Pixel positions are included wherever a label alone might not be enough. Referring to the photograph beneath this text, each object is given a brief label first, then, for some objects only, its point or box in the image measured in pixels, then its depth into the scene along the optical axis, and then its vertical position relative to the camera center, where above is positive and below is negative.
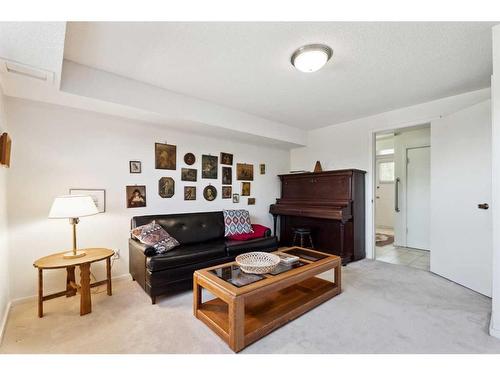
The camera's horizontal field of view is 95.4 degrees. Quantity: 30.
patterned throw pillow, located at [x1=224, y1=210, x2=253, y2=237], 3.52 -0.52
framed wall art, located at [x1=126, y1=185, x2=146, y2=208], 3.00 -0.09
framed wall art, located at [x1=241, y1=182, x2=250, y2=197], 4.26 +0.02
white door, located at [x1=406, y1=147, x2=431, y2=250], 4.27 -0.10
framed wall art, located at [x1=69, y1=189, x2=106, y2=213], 2.68 -0.09
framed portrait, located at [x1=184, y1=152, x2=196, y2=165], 3.53 +0.49
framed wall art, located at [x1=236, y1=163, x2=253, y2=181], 4.19 +0.35
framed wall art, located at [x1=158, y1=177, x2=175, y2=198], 3.28 +0.03
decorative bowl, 2.02 -0.67
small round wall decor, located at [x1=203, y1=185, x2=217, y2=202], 3.76 -0.05
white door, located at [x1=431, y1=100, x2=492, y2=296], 2.49 -0.05
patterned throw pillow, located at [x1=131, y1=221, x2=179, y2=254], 2.49 -0.55
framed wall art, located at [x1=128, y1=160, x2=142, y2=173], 3.02 +0.31
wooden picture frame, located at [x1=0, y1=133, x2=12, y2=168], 1.84 +0.32
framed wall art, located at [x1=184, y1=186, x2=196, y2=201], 3.54 -0.05
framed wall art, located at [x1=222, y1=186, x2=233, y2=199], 3.99 -0.03
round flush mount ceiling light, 1.94 +1.18
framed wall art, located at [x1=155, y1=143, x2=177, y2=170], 3.24 +0.49
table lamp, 2.14 -0.20
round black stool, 3.81 -0.73
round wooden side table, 2.02 -0.70
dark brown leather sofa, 2.30 -0.72
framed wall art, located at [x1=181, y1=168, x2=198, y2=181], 3.50 +0.24
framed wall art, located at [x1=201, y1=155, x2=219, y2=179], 3.72 +0.40
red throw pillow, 3.28 -0.67
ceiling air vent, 1.73 +0.93
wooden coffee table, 1.61 -1.02
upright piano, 3.59 -0.32
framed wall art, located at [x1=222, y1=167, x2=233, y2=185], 3.98 +0.26
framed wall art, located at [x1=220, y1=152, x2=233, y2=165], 3.96 +0.56
